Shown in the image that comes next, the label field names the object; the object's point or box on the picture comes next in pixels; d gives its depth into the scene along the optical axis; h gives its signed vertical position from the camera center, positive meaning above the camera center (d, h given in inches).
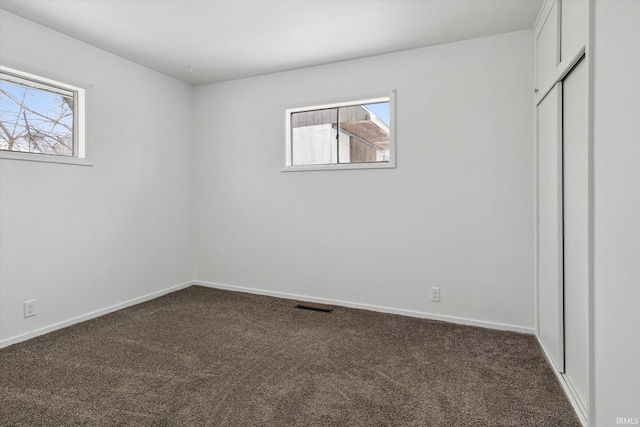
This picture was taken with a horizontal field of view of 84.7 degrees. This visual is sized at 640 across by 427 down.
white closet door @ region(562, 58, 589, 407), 74.2 -2.8
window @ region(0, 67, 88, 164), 113.4 +31.9
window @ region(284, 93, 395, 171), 145.5 +33.5
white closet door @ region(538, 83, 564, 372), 90.1 -4.5
